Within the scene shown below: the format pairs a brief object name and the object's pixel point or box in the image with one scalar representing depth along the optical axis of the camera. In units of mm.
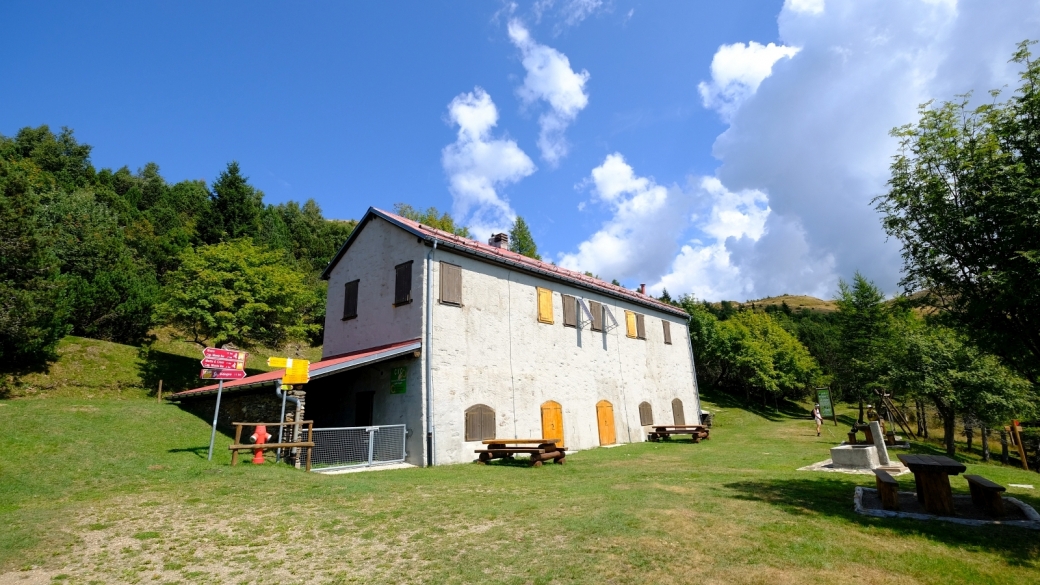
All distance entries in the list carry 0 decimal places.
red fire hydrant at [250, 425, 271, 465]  11641
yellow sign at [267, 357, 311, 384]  11959
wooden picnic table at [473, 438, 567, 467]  13452
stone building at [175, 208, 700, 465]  14758
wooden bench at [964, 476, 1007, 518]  6398
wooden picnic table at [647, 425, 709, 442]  21250
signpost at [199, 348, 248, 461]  11242
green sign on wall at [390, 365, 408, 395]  14883
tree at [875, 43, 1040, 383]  6527
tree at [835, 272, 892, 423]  39531
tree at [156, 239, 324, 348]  23484
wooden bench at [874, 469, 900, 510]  6848
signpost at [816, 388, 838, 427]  19570
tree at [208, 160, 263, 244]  40562
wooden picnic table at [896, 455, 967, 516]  6574
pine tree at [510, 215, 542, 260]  44812
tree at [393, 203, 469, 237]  40469
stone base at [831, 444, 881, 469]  11320
